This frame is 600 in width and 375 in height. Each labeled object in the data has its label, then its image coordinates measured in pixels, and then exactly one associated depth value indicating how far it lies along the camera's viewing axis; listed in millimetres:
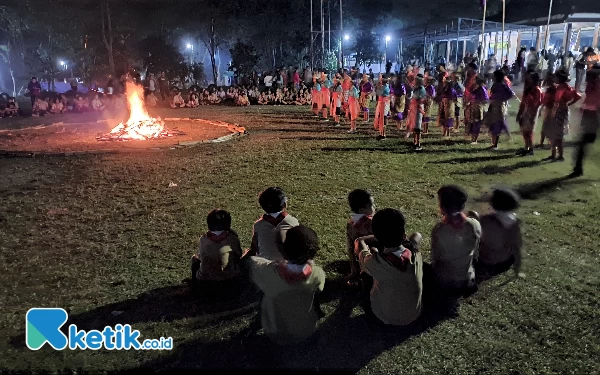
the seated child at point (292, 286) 3773
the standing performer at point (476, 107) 12766
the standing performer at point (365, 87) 15922
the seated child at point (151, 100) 26172
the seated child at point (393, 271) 4008
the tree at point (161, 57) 33250
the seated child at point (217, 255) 4879
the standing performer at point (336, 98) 18344
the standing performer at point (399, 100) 15148
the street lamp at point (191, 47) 51300
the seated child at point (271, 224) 4824
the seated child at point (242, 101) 26717
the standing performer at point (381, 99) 14773
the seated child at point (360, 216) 4984
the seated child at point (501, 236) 5031
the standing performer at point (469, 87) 13620
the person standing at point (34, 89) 24078
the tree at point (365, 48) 40438
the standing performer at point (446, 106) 14547
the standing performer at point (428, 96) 13281
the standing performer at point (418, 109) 12648
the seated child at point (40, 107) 23656
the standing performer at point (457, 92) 14547
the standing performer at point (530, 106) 11312
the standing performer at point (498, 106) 11641
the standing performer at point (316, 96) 20672
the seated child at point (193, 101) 26156
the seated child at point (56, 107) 24281
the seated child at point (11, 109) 23062
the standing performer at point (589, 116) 9578
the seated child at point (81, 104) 24531
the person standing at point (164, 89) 27062
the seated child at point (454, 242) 4668
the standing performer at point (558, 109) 10328
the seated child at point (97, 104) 24641
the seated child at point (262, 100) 27250
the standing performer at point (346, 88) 17734
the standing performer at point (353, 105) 16188
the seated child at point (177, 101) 25891
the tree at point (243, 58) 33594
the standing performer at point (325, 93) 19688
